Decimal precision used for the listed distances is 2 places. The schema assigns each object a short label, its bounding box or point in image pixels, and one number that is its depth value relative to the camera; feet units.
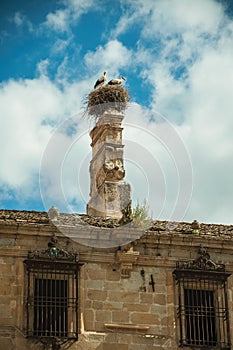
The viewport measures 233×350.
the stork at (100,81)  92.66
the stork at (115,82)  92.02
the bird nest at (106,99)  90.63
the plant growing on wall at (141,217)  75.41
